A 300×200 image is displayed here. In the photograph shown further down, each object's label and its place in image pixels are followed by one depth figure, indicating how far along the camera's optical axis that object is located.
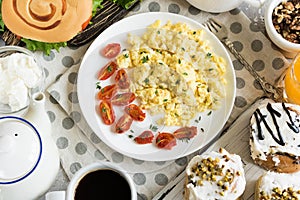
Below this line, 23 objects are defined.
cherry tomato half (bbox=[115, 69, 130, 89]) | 1.20
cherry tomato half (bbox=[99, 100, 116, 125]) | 1.18
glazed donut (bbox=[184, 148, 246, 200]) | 1.10
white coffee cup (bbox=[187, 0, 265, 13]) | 1.20
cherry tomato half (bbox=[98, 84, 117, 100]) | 1.20
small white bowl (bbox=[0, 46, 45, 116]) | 1.17
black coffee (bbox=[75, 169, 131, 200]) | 1.09
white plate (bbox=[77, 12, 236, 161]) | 1.17
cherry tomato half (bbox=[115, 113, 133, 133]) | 1.18
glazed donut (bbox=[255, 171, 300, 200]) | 1.11
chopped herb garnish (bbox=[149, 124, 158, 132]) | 1.19
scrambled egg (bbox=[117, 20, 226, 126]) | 1.19
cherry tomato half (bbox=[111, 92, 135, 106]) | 1.19
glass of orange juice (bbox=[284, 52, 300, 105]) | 1.16
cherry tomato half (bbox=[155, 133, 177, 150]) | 1.17
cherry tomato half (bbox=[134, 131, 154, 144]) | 1.18
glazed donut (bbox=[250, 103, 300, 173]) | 1.13
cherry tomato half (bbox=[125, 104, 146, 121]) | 1.19
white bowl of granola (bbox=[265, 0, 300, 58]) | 1.20
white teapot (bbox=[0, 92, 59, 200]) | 1.01
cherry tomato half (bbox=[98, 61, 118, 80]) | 1.20
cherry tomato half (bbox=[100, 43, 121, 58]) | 1.21
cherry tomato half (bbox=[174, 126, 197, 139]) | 1.18
